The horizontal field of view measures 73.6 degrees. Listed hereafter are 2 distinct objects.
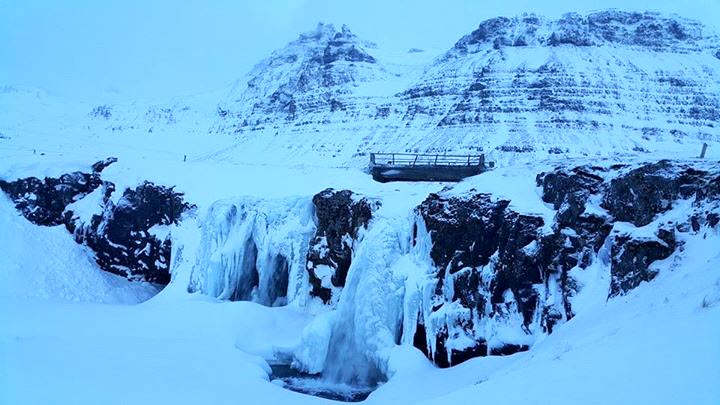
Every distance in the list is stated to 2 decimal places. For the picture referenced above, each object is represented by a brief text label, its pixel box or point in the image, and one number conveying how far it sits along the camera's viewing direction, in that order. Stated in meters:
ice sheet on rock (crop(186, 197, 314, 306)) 19.25
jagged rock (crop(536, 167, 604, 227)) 12.06
